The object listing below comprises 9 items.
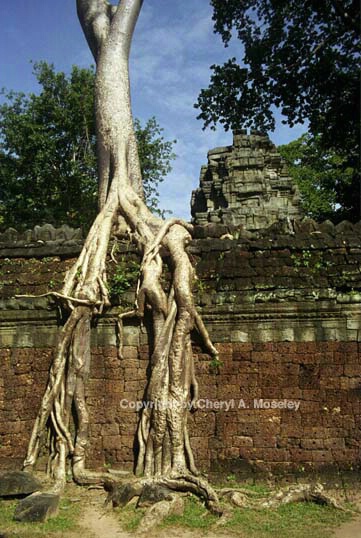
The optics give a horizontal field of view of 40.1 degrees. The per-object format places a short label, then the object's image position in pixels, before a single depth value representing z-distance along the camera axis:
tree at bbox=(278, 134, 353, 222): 21.97
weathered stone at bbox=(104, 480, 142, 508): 4.70
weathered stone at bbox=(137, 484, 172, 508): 4.62
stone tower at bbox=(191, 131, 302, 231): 11.23
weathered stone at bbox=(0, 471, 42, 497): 4.85
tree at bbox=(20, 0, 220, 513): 5.20
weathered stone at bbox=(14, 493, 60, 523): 4.39
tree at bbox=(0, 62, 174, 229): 16.78
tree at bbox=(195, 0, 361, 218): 11.84
